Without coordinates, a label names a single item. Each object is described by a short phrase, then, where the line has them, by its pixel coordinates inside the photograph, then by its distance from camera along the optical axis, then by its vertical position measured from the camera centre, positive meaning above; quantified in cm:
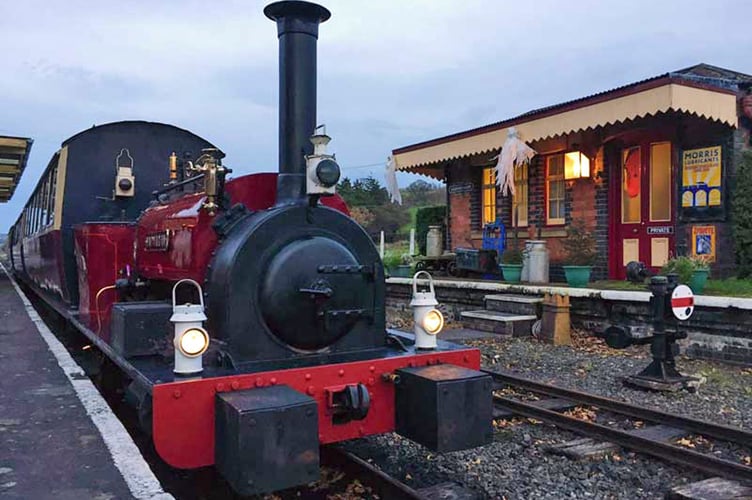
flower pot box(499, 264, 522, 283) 1192 -38
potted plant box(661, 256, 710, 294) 873 -29
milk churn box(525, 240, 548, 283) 1179 -21
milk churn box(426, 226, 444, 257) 1644 +26
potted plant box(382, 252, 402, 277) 1501 -27
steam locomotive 304 -50
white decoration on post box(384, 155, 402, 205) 1576 +180
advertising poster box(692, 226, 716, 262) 1023 +14
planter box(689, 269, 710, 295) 880 -40
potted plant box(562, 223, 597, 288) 1145 +6
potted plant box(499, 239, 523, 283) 1195 -25
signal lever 634 -91
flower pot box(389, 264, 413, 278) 1490 -44
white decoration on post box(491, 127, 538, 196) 1194 +181
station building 1002 +153
